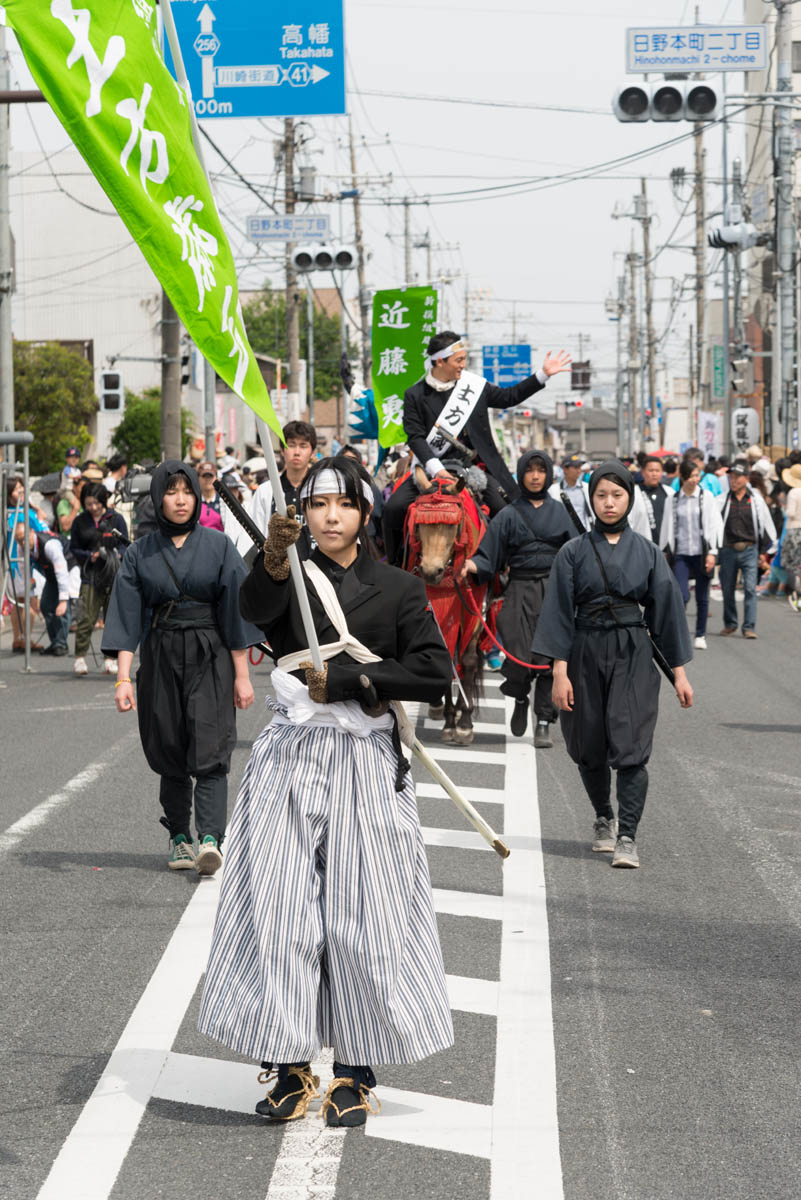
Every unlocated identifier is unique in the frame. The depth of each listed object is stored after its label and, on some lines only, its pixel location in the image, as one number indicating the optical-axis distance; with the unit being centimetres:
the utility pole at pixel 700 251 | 5331
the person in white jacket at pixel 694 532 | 1848
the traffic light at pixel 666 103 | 1839
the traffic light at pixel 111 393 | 3031
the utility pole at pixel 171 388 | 2345
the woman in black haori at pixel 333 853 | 468
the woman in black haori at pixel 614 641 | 814
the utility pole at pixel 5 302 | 2178
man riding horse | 1207
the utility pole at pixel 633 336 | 10212
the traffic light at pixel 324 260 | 3378
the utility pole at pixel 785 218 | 2983
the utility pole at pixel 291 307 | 3475
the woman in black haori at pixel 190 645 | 788
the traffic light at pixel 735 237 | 3164
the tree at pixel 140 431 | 6475
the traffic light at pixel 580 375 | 9588
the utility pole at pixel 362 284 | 5500
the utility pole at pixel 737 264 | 4275
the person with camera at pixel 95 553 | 1639
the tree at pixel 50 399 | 5628
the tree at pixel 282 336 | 10912
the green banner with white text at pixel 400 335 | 1866
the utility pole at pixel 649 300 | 7375
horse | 1131
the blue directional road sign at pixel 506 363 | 6500
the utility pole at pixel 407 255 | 7837
